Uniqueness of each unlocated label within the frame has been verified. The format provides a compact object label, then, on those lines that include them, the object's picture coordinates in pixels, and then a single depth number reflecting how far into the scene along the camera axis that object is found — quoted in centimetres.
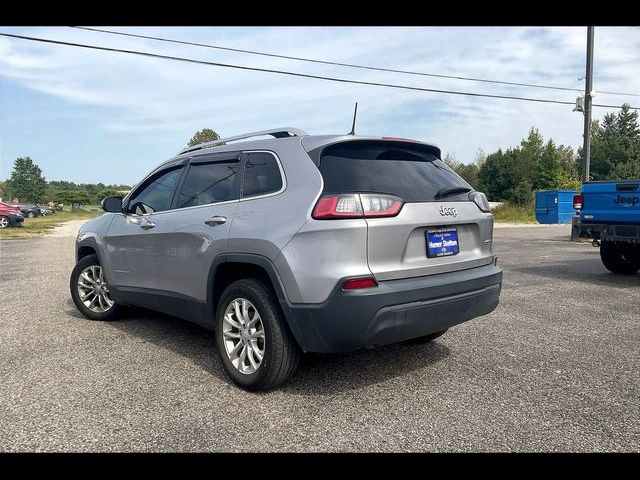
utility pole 1769
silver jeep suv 296
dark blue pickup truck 741
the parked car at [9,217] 2553
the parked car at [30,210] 3897
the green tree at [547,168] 6403
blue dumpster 2788
